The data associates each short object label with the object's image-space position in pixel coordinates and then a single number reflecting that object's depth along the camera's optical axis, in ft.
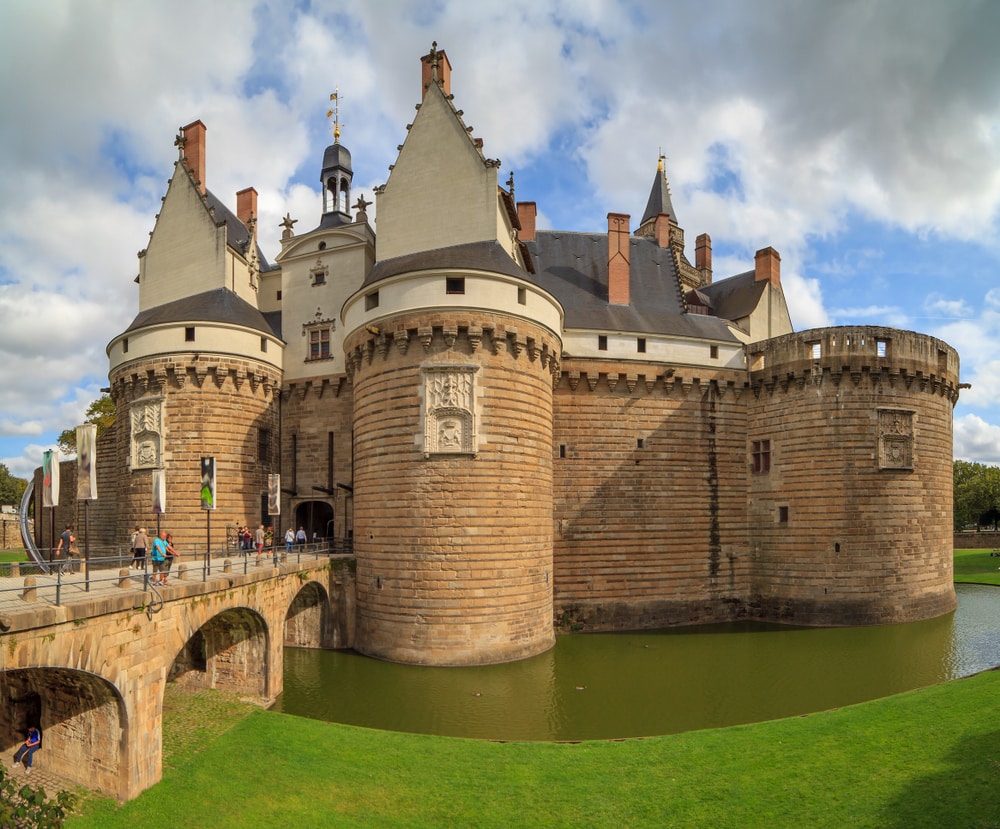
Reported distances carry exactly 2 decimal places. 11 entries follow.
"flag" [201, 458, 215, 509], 62.08
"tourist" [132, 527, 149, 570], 65.16
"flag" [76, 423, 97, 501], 53.47
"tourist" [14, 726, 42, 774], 44.80
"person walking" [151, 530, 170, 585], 49.20
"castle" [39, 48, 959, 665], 78.28
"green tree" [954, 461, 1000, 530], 240.94
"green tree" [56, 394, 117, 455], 161.17
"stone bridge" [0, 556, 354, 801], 35.65
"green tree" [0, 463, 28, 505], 273.13
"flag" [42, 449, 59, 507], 51.52
